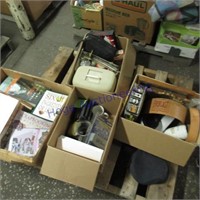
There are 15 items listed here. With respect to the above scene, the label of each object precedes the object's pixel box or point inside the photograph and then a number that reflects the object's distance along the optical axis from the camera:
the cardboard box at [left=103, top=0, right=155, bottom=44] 1.44
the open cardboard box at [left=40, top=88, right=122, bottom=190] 0.93
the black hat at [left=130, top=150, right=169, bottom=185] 1.09
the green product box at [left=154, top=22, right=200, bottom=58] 1.40
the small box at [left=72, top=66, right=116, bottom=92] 1.17
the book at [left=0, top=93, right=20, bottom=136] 1.11
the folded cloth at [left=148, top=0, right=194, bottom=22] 1.27
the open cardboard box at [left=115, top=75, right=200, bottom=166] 1.00
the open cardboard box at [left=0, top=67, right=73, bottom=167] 0.99
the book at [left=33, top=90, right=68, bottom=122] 1.14
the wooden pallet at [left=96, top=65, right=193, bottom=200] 1.08
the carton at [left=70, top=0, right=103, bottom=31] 1.61
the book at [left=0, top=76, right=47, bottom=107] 1.22
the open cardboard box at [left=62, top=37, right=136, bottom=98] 1.21
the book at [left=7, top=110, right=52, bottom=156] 1.05
